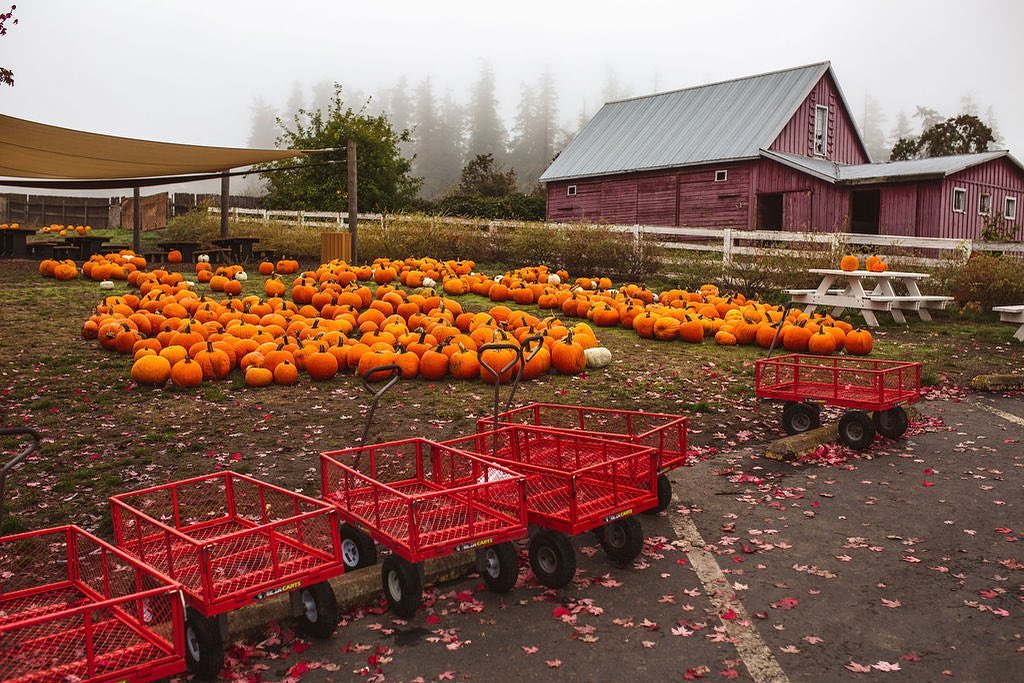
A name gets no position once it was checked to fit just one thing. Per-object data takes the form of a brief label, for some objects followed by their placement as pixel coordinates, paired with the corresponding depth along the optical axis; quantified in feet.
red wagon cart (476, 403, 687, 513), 18.84
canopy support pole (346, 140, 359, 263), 58.83
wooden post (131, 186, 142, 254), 71.99
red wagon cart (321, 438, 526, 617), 14.07
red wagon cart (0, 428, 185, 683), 10.78
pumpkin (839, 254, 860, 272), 46.09
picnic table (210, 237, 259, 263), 69.62
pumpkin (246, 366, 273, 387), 30.40
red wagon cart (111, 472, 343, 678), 12.14
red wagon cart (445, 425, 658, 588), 15.23
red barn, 85.35
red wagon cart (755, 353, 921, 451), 23.84
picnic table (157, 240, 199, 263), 73.31
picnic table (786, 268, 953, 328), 45.88
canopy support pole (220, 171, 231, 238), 74.79
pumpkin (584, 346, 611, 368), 34.12
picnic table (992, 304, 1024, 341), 41.57
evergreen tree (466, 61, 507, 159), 431.43
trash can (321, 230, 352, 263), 64.90
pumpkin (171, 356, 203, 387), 29.96
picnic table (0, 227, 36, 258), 72.18
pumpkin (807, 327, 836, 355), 35.94
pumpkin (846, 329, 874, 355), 36.91
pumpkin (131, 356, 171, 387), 29.78
